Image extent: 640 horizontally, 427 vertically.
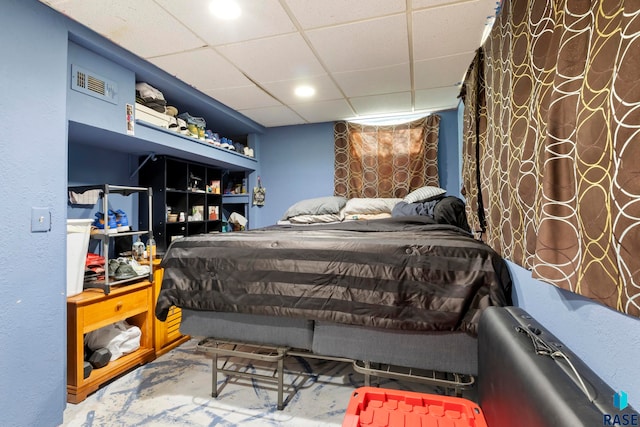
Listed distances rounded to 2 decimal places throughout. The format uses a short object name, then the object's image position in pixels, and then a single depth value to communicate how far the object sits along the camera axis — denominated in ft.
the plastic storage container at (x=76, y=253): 5.57
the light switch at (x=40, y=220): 4.71
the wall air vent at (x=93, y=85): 5.58
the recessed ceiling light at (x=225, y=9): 4.95
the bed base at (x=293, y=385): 4.36
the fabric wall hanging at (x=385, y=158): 10.59
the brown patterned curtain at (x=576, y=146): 1.86
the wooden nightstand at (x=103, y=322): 5.38
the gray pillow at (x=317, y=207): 10.40
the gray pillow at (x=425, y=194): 9.62
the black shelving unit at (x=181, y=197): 9.27
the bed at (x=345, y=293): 4.18
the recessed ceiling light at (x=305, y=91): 8.50
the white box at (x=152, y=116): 7.05
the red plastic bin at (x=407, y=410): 3.51
